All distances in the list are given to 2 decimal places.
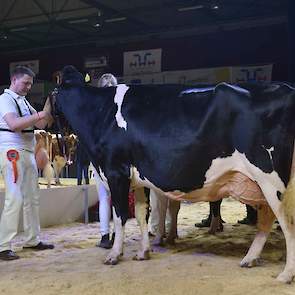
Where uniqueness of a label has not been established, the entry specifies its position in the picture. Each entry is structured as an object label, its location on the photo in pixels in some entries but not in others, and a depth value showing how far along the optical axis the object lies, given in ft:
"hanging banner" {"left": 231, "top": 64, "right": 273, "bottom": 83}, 41.60
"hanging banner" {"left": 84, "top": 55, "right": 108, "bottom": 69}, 52.58
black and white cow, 11.49
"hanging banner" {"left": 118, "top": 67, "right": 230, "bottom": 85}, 43.60
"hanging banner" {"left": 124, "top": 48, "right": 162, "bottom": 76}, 47.09
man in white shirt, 14.32
